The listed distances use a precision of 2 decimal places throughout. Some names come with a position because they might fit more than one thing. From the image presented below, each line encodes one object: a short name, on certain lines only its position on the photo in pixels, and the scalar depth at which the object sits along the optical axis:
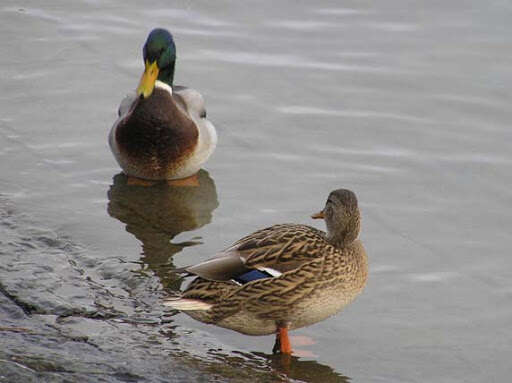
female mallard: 10.80
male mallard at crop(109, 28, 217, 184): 16.16
